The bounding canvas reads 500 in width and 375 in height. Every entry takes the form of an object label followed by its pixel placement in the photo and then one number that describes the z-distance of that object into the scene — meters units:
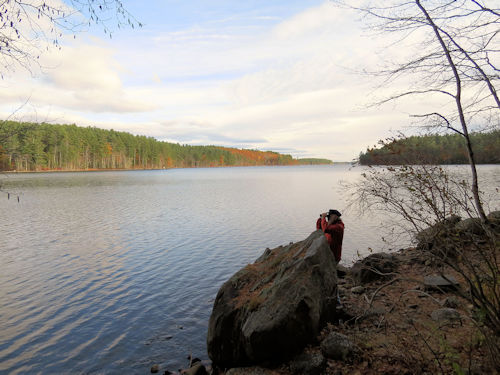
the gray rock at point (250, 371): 5.61
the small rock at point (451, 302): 7.03
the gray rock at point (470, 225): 10.63
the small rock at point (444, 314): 6.30
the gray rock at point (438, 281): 8.14
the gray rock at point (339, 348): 5.48
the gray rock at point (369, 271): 10.05
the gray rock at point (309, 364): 5.31
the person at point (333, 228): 9.23
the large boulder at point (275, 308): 5.75
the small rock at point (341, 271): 11.29
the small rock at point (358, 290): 9.20
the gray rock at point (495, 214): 11.61
